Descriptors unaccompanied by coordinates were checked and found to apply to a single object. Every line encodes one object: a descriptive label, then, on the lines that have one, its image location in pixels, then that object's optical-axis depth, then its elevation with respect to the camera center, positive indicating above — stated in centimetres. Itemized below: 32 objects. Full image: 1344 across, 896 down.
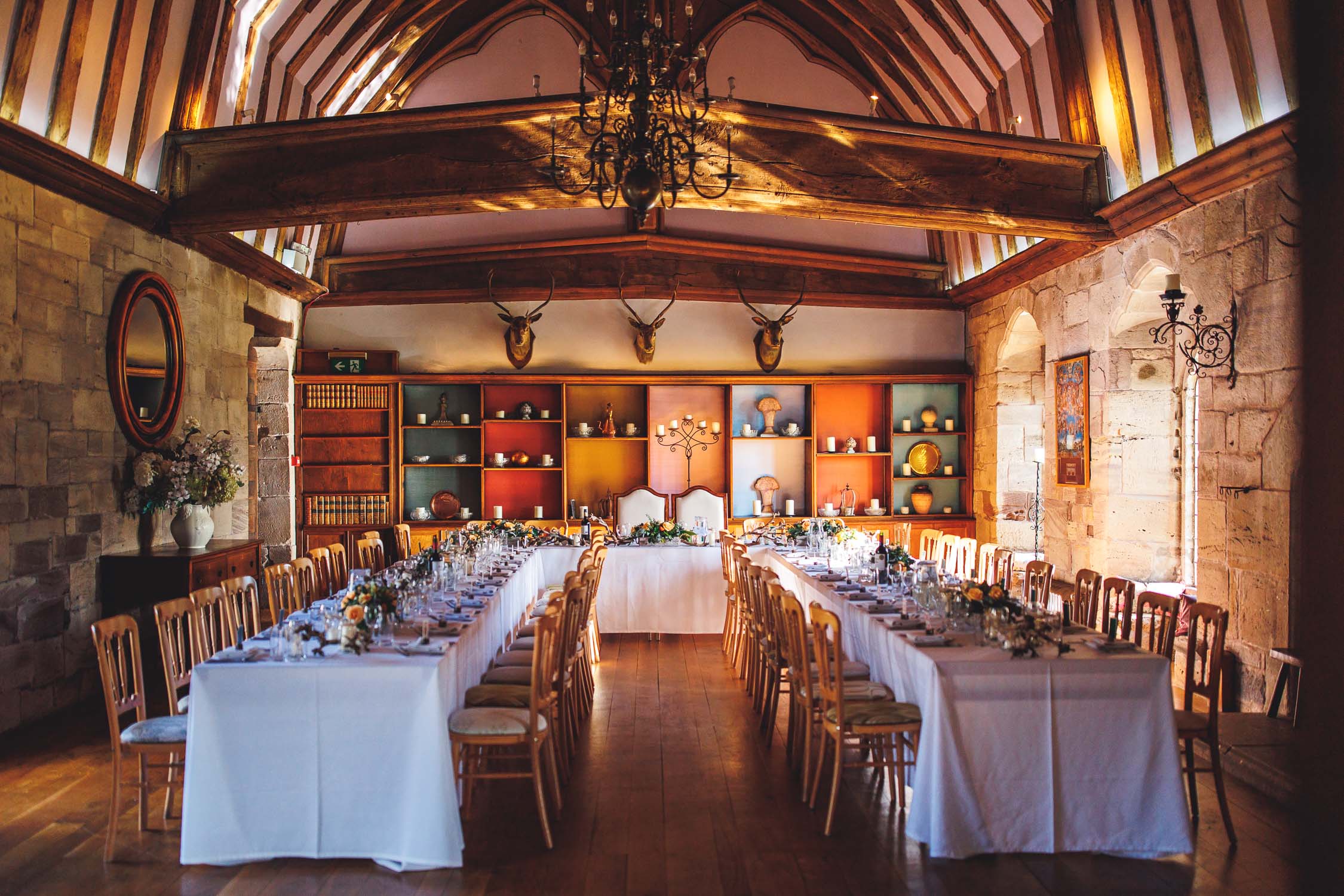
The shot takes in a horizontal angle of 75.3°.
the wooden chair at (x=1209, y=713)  367 -118
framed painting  734 +22
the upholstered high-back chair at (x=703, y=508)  948 -63
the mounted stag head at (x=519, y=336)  970 +130
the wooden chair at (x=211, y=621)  421 -83
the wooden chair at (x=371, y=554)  732 -88
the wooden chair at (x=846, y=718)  382 -120
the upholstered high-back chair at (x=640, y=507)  959 -63
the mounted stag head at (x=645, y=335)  990 +132
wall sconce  532 +69
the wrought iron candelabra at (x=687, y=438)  1032 +13
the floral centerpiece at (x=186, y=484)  610 -22
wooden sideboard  580 -83
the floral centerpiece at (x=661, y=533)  812 -78
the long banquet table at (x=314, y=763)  349 -125
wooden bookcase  998 +8
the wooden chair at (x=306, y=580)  564 -86
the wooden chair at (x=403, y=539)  962 -97
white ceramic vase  618 -52
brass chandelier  443 +182
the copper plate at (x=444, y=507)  1008 -64
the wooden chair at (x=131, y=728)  362 -118
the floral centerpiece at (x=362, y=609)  374 -72
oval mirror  598 +68
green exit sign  989 +99
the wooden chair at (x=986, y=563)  652 -89
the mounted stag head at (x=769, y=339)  988 +127
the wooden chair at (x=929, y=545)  802 -90
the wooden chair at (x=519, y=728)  374 -121
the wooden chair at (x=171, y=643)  396 -88
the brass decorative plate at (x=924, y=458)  1031 -12
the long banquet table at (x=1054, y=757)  355 -127
